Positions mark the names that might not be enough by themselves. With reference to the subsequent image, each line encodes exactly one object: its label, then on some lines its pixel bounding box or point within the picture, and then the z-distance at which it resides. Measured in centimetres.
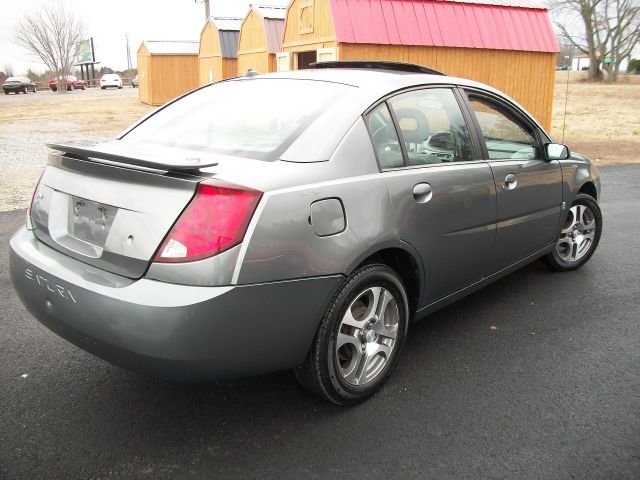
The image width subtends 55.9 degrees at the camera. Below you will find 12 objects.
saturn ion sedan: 233
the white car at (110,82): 5959
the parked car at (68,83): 5641
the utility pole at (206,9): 3762
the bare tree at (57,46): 5753
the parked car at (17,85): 5178
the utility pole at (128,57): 9771
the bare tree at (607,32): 4981
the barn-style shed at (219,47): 2405
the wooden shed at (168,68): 2900
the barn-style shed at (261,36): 1891
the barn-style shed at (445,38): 1252
